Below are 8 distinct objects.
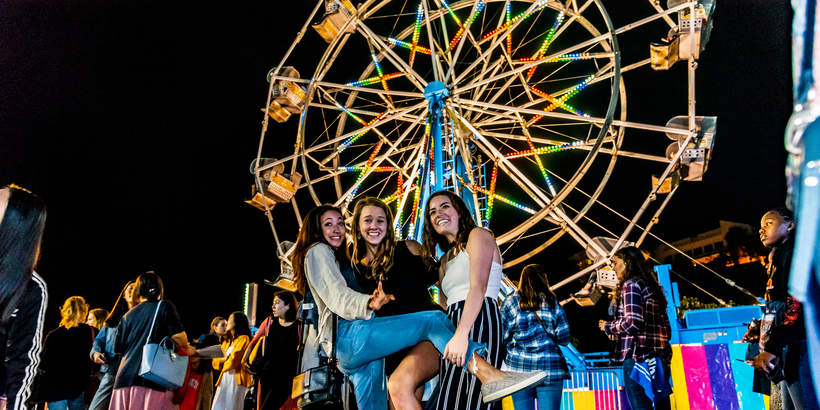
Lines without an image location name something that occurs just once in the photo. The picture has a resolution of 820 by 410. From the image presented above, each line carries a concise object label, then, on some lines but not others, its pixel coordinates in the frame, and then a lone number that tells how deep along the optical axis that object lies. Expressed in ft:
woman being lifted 9.09
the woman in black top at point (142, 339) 14.65
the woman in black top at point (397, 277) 9.58
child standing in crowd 9.62
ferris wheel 29.27
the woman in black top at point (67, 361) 16.98
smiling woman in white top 9.34
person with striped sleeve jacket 7.07
